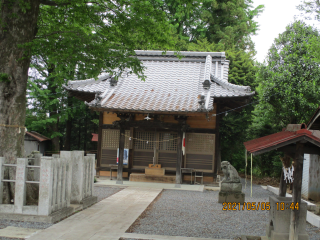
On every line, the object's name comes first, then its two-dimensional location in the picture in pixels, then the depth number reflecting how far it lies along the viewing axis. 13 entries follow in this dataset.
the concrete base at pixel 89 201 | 8.18
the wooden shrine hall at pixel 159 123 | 13.70
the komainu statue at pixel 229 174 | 9.90
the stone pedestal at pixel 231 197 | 9.69
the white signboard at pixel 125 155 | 14.89
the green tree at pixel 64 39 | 7.04
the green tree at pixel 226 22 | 26.72
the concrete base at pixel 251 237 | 5.85
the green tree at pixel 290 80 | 13.09
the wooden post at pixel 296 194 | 5.34
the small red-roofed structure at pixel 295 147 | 5.25
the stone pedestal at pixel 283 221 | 5.45
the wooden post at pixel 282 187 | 6.10
